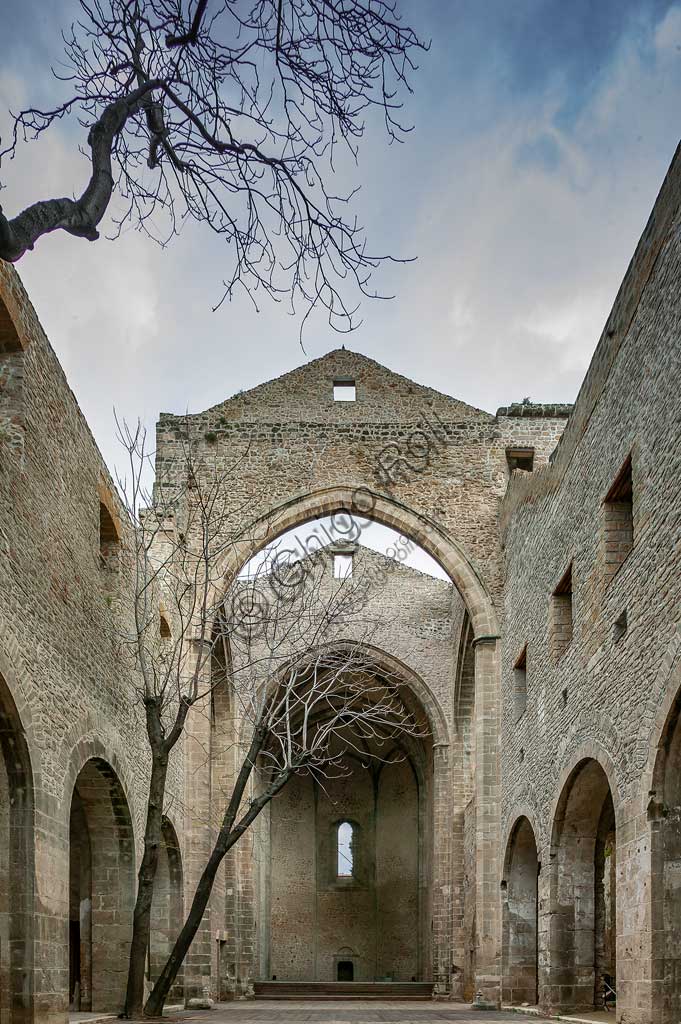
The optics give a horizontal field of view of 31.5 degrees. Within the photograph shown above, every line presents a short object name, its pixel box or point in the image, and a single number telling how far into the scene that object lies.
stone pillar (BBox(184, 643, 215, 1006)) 18.14
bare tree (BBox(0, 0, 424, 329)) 5.76
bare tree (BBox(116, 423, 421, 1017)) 12.16
